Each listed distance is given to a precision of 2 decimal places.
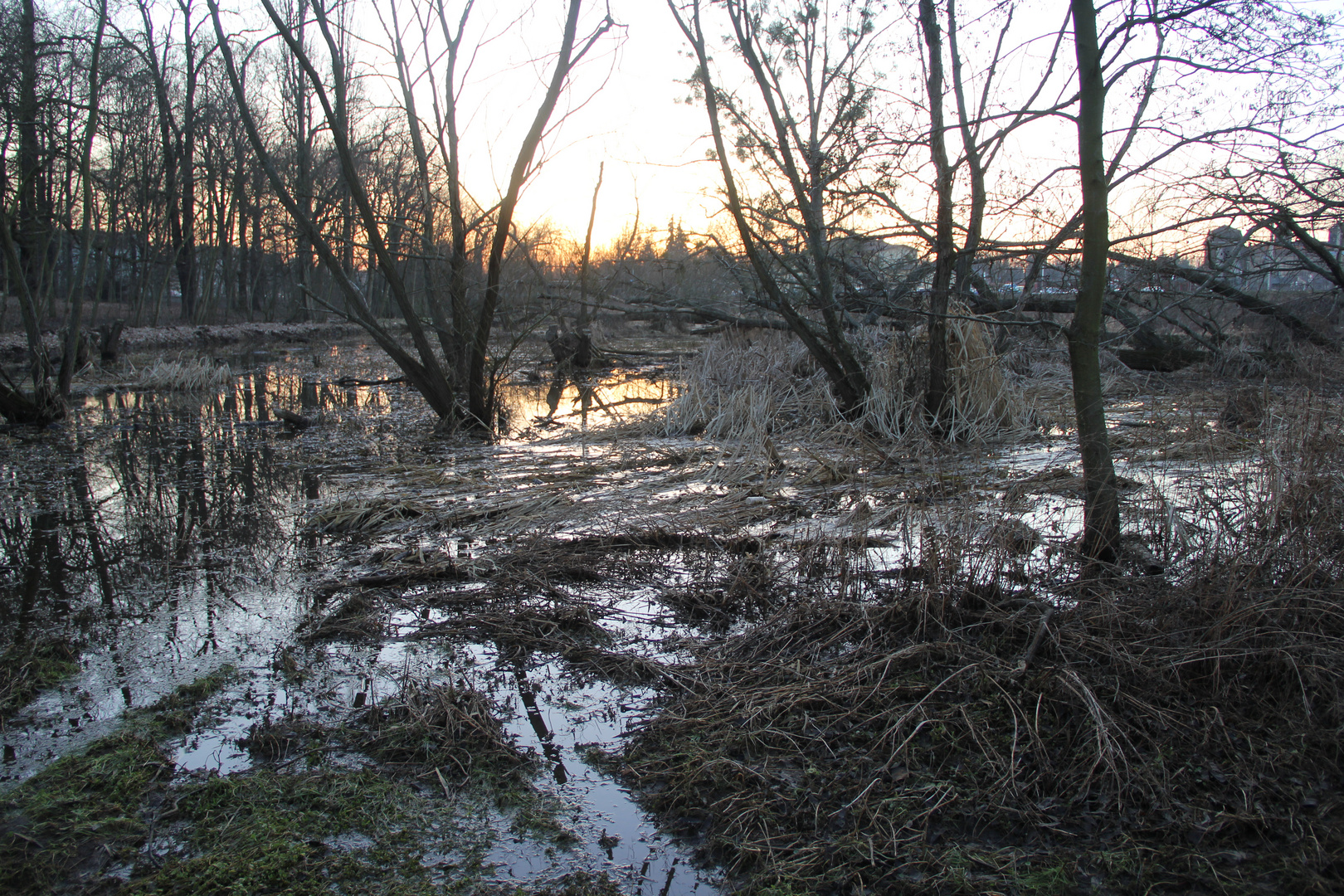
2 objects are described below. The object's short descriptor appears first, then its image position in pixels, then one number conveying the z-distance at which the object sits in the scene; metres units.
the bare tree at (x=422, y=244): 7.62
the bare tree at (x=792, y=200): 6.80
